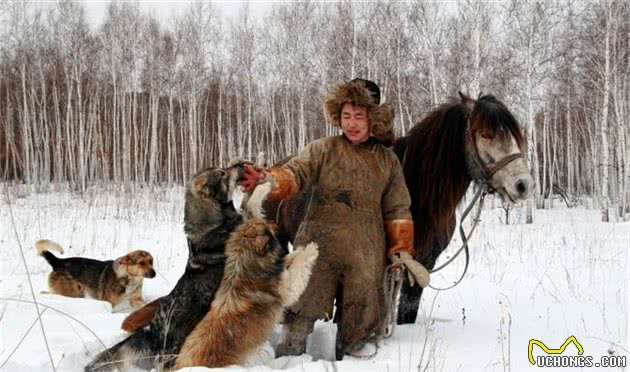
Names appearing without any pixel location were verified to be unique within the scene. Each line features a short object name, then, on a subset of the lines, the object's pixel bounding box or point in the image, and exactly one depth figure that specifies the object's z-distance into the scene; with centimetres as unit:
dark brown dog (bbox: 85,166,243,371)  305
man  316
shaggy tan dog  288
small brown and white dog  547
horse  343
